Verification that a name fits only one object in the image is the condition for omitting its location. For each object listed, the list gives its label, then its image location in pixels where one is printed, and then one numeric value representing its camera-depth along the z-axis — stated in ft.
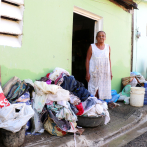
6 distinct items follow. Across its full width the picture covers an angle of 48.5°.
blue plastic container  17.18
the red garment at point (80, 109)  10.10
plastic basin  10.30
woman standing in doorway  14.10
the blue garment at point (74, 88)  10.88
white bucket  16.76
